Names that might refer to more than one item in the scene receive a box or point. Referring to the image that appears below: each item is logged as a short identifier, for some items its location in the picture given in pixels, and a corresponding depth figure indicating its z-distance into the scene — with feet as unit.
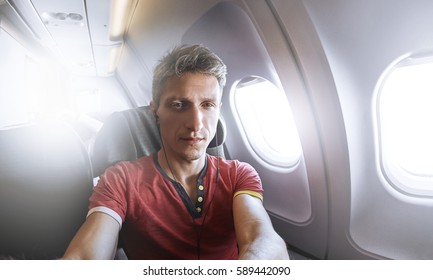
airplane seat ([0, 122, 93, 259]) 2.36
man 2.24
